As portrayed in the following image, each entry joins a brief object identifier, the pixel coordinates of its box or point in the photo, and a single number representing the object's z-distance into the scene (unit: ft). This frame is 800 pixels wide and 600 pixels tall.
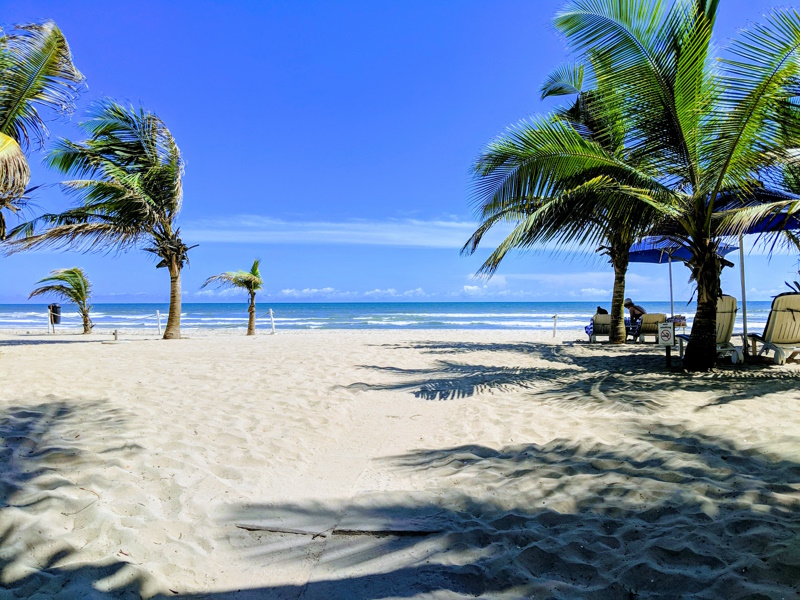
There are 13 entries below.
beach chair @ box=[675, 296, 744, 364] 24.85
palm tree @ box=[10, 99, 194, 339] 37.68
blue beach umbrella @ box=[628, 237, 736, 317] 33.06
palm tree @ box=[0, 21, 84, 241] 23.45
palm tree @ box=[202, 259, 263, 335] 55.67
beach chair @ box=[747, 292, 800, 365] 22.45
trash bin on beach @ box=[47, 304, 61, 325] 72.89
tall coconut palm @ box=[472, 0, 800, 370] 18.22
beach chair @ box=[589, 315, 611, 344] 40.41
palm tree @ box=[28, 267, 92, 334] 60.39
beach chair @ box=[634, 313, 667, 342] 37.76
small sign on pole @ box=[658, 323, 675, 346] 23.95
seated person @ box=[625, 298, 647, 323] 42.60
